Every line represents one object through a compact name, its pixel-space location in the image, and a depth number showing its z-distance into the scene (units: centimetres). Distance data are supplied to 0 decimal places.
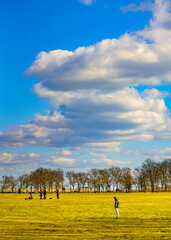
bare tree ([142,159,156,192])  15250
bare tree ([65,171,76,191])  18762
